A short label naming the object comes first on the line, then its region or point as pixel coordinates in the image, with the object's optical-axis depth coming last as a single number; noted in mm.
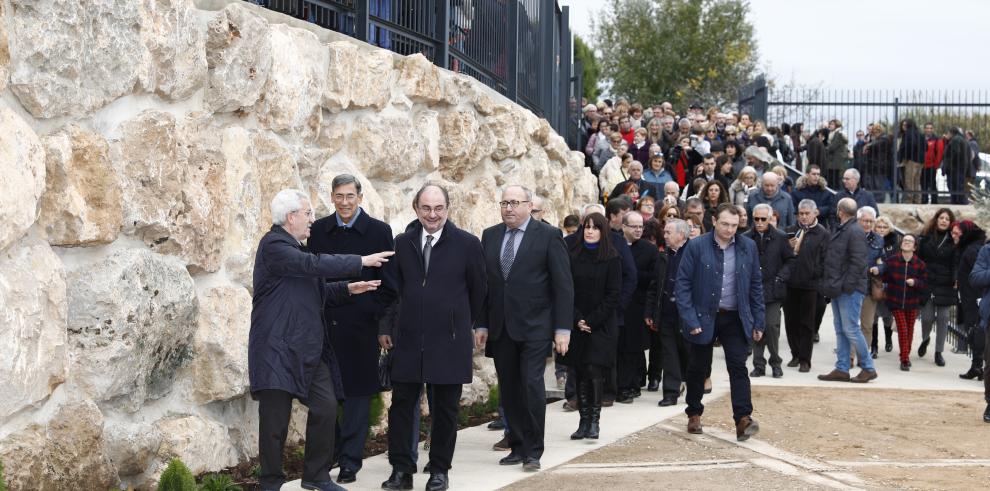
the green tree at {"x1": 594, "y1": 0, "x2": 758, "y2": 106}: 41375
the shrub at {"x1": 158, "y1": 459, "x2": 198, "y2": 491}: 6078
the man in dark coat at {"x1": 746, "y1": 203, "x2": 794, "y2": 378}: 13375
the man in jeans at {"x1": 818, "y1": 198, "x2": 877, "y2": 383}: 13164
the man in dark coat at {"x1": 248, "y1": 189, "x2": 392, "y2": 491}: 6418
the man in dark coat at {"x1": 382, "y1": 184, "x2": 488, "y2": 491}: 7312
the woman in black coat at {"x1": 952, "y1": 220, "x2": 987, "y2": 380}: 14180
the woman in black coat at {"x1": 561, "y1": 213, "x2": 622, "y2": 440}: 9195
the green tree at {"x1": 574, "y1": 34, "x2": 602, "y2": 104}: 51375
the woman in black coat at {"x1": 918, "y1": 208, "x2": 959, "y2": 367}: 14531
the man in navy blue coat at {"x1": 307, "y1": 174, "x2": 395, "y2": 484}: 7598
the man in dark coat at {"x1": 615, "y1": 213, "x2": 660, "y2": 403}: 11672
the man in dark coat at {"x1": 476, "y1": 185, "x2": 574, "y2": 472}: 8180
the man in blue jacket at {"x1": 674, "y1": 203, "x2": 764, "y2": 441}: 9367
